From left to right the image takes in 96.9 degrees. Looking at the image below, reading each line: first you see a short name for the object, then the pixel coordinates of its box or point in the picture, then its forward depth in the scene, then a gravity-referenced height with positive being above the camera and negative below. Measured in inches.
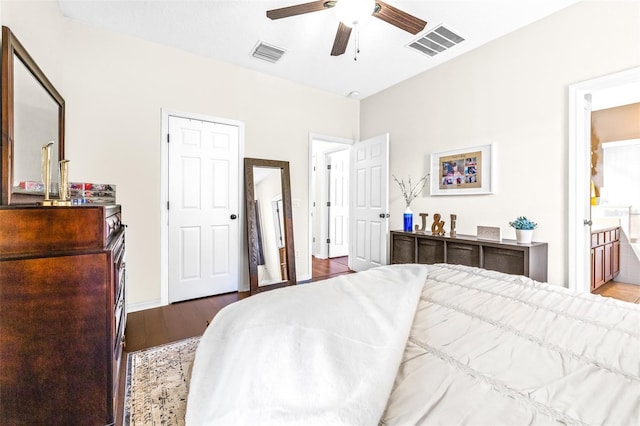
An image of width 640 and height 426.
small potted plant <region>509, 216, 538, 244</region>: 101.0 -6.2
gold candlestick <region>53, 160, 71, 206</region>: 61.4 +6.1
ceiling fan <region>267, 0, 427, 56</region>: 72.5 +54.9
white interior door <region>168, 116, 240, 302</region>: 126.0 +1.3
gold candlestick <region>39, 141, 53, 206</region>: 59.2 +8.6
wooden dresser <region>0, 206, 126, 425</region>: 48.5 -19.2
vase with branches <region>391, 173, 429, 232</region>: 140.4 +11.0
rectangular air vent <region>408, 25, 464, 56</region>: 110.0 +70.1
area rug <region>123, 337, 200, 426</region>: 59.4 -42.1
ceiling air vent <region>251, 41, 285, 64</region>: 121.3 +70.8
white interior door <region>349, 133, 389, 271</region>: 155.9 +4.9
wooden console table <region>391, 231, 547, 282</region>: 98.8 -16.3
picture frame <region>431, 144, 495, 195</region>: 120.1 +18.7
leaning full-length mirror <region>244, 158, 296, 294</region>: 139.6 -6.8
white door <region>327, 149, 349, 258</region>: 229.5 +7.2
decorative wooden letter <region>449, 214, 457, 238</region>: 124.0 -5.8
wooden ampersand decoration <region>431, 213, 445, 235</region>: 129.9 -6.4
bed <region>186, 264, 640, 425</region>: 23.4 -15.7
